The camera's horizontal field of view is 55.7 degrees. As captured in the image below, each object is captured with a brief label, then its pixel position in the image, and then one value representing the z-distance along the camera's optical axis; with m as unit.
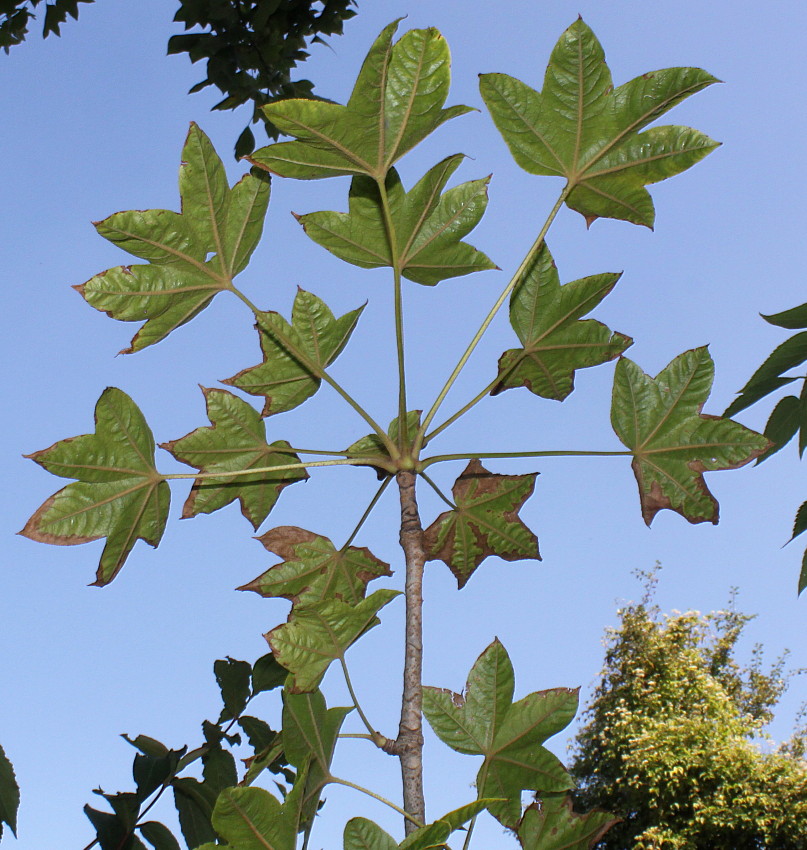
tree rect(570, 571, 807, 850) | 10.14
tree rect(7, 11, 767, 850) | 0.94
